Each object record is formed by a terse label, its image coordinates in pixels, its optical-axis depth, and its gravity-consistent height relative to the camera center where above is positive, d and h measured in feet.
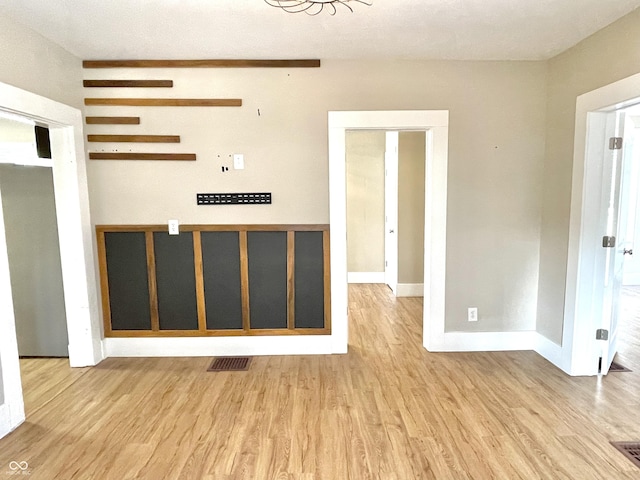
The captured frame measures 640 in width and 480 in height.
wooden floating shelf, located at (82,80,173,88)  9.41 +3.16
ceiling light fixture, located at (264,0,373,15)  6.53 +3.65
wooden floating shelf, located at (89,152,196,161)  9.65 +1.27
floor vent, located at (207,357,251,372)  9.46 -4.46
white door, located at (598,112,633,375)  8.20 -0.49
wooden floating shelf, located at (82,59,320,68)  9.36 +3.64
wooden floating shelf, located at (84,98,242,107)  9.49 +2.68
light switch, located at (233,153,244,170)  9.73 +1.09
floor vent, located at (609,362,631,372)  9.24 -4.54
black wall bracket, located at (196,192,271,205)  9.84 +0.09
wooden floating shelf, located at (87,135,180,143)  9.58 +1.73
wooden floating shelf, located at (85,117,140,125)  9.53 +2.22
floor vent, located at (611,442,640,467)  6.09 -4.52
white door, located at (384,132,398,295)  16.21 -0.62
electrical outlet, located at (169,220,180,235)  9.89 -0.70
